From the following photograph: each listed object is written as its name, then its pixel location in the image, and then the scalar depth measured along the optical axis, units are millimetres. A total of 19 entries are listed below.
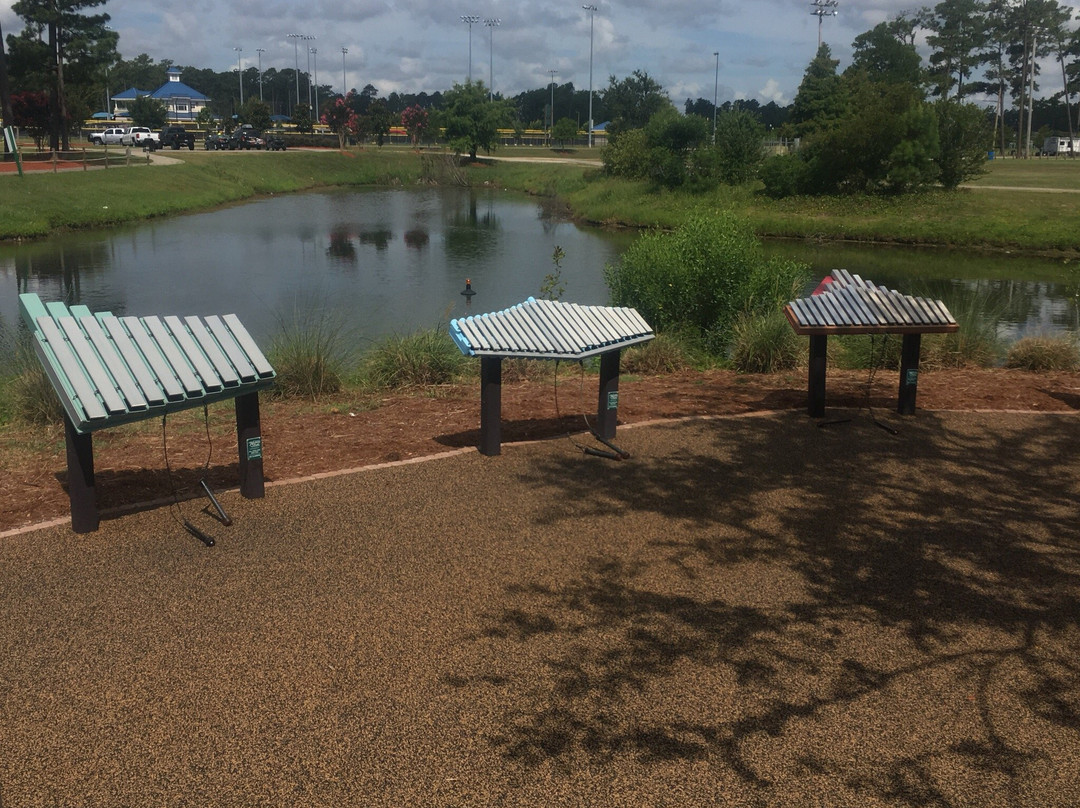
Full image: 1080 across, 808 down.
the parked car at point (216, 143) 65750
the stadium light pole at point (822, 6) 80375
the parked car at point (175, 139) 63156
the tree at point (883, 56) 67688
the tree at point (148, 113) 86500
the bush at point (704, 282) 15156
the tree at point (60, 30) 50312
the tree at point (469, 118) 73812
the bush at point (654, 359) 12594
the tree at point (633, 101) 80750
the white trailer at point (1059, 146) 94375
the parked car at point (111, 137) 68375
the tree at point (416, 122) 91562
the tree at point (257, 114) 85188
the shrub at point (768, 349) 12148
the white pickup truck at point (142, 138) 62562
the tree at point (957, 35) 84125
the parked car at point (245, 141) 66250
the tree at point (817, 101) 52750
